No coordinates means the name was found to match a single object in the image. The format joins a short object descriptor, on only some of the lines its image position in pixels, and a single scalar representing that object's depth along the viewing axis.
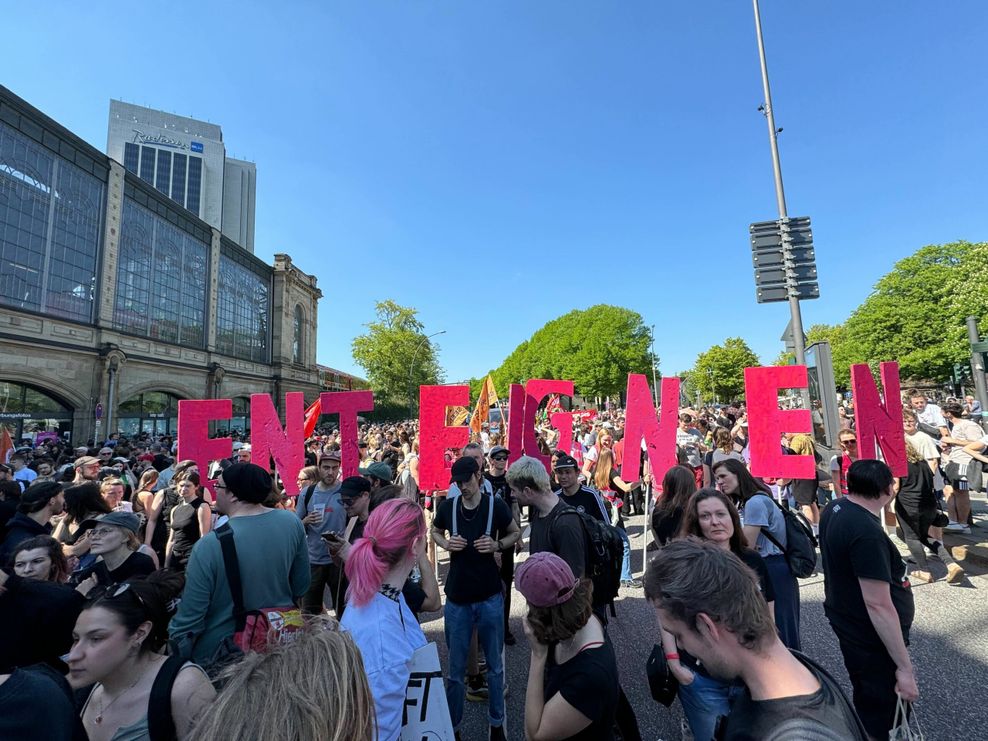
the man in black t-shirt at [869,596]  2.09
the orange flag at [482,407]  10.29
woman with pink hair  1.74
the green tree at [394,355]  46.47
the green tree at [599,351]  44.53
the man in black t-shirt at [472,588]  2.90
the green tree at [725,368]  55.41
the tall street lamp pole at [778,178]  7.75
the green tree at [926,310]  29.11
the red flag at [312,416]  9.03
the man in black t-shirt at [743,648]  1.11
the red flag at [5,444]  7.43
